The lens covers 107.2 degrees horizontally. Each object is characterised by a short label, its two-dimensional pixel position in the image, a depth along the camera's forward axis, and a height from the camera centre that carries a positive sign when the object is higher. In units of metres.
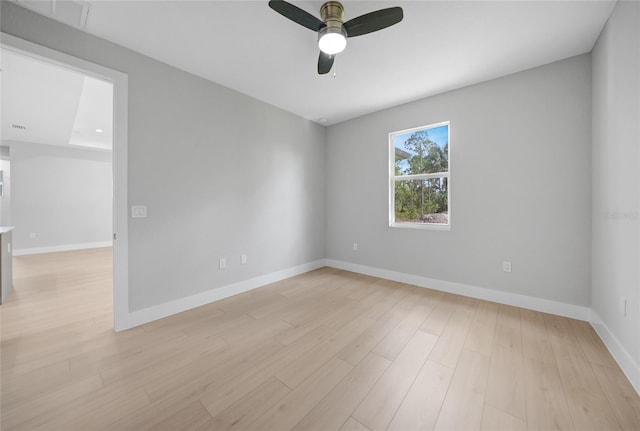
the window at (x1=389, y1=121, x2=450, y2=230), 3.19 +0.51
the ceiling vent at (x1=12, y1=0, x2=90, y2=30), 1.68 +1.51
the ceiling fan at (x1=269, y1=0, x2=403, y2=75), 1.55 +1.33
